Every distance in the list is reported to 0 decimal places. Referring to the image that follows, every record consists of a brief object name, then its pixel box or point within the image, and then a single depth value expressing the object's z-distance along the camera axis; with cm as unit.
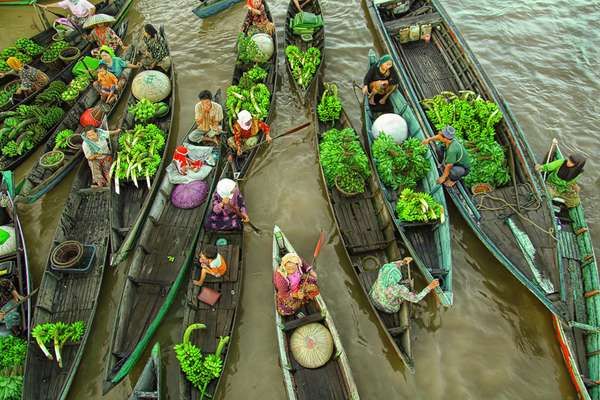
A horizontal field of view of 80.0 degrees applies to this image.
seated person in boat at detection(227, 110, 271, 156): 1053
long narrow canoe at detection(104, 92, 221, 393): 748
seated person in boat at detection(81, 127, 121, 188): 1004
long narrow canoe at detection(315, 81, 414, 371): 783
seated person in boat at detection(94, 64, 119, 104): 1240
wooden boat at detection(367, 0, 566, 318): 840
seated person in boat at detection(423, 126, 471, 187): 903
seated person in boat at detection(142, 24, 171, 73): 1320
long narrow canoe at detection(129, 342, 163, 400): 660
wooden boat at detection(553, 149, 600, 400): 714
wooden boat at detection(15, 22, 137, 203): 1045
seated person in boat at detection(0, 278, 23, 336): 800
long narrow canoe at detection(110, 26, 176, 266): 887
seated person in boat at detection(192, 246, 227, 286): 780
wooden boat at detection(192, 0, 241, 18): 1644
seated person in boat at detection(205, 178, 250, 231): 913
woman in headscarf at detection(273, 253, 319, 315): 721
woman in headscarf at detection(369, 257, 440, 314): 718
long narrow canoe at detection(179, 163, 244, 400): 773
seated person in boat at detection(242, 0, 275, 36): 1392
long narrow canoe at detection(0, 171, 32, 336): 820
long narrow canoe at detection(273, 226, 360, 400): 691
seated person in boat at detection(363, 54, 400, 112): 1124
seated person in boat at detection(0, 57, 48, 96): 1259
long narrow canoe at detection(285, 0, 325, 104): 1249
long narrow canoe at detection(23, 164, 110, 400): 734
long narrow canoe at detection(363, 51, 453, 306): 822
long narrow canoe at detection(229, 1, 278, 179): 1076
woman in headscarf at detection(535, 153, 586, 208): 890
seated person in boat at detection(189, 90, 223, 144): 1065
